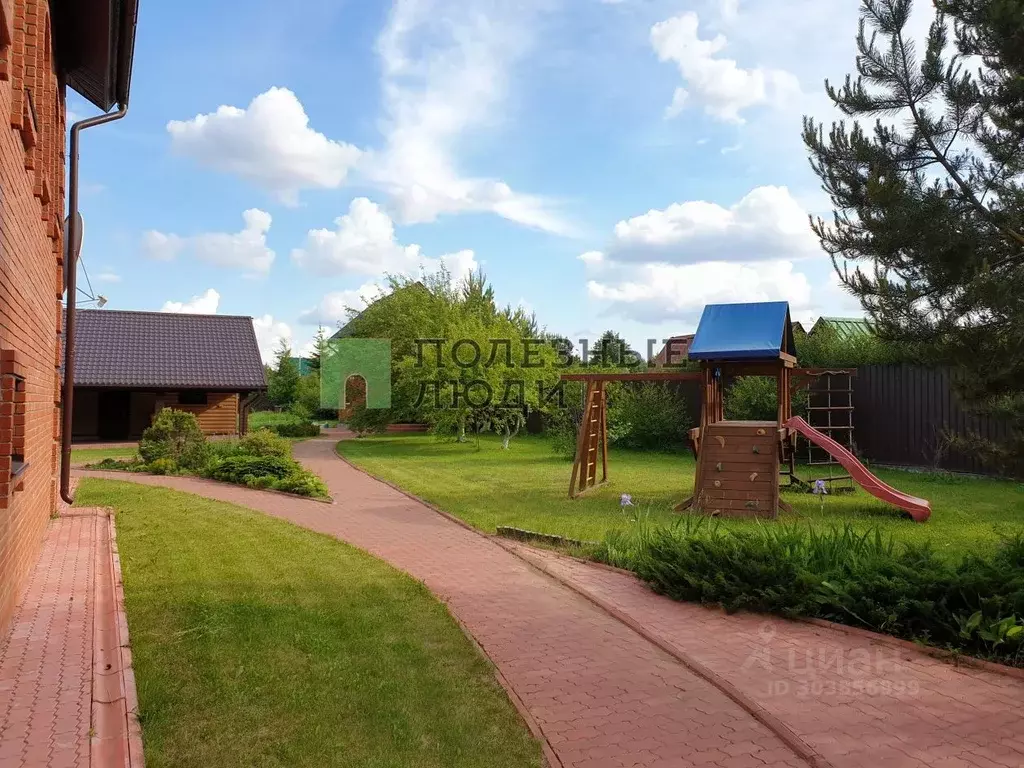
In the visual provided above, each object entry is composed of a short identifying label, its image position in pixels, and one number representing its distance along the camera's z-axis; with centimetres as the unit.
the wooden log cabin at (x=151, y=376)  2512
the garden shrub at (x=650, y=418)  2055
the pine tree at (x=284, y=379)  4597
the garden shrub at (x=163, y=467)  1505
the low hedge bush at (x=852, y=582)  493
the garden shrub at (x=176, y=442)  1548
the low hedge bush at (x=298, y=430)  3100
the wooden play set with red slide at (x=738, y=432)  1017
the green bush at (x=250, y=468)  1341
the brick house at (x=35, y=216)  463
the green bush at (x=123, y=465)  1575
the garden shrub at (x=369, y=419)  2703
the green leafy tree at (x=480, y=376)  2152
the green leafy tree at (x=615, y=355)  2527
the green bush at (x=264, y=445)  1462
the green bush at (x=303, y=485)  1211
